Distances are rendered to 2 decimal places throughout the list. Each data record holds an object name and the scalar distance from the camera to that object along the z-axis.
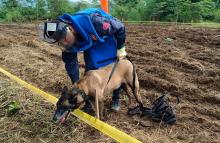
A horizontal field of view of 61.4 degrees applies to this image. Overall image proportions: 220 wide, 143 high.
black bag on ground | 2.32
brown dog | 2.08
